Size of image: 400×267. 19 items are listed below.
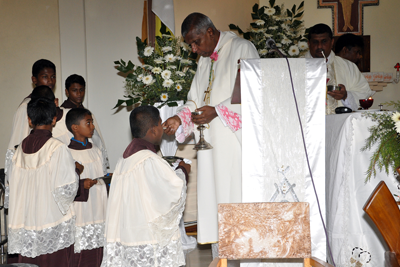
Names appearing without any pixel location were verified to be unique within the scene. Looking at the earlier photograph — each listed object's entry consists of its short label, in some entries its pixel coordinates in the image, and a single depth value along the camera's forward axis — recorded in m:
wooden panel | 2.33
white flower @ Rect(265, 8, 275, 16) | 6.02
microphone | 2.59
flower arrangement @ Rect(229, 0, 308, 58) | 5.94
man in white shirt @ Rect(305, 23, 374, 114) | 4.45
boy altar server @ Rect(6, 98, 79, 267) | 3.44
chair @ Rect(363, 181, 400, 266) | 2.08
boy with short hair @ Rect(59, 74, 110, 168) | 4.97
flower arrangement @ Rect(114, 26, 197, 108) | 4.83
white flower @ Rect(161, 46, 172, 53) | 4.87
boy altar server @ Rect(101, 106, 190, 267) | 2.99
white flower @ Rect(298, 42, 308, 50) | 5.96
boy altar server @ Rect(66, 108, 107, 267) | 3.96
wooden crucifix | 6.91
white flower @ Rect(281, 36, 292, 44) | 5.89
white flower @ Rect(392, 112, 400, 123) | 2.37
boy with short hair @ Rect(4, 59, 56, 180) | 4.52
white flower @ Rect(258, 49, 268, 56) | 5.77
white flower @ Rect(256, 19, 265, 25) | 6.00
